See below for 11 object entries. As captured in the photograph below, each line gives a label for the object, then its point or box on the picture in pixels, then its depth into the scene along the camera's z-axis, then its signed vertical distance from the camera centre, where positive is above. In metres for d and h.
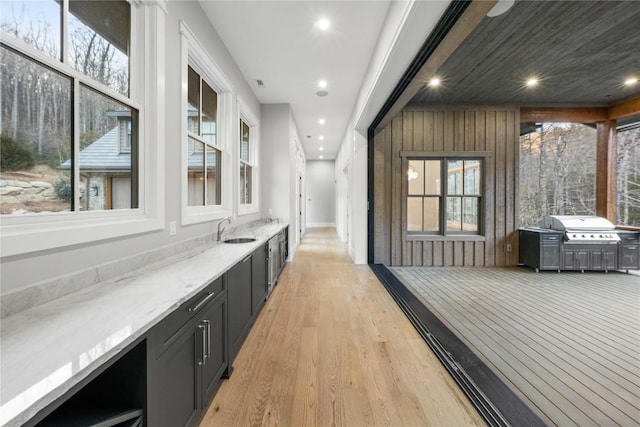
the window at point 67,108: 1.13 +0.52
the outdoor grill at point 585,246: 4.66 -0.64
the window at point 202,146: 2.68 +0.70
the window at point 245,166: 4.44 +0.77
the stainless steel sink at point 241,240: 3.11 -0.37
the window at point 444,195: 5.21 +0.29
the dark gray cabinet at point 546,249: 4.72 -0.70
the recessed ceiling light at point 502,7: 2.20 +1.76
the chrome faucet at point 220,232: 3.02 -0.27
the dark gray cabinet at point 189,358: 1.08 -0.75
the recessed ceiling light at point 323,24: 2.85 +2.04
